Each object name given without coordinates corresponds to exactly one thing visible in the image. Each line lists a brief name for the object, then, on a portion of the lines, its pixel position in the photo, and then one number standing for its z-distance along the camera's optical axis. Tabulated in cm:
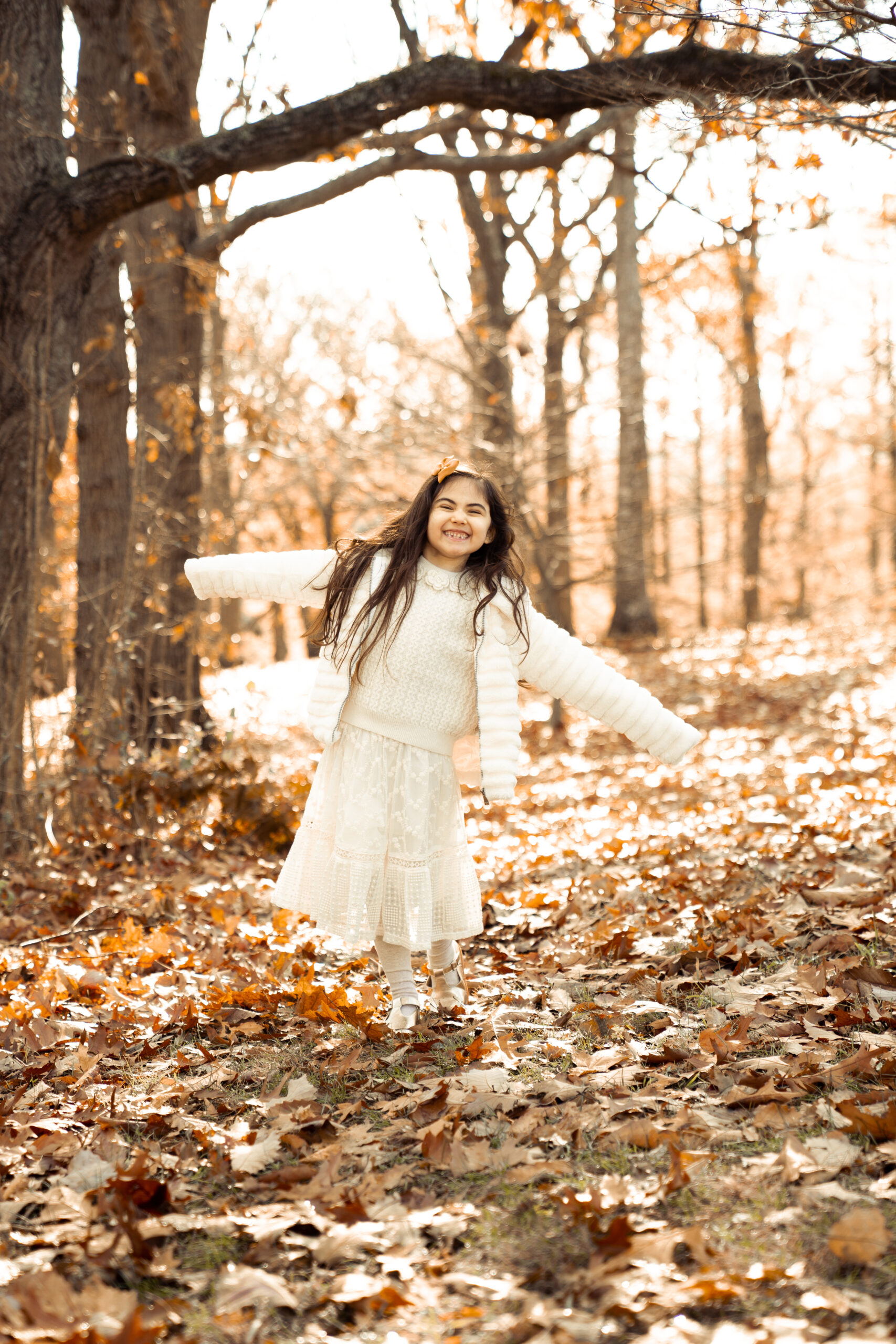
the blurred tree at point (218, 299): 504
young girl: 360
